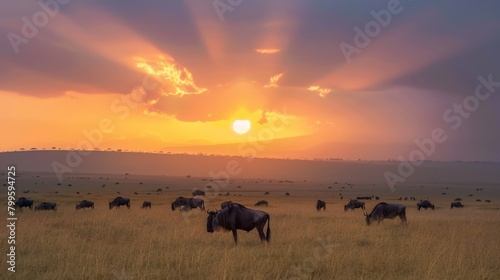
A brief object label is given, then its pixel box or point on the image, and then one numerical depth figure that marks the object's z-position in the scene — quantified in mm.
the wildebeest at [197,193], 65400
